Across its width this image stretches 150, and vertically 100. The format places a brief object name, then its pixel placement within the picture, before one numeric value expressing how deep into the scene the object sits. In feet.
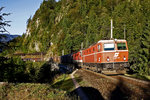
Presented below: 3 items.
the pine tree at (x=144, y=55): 63.66
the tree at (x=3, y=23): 45.04
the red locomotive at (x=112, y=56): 49.42
